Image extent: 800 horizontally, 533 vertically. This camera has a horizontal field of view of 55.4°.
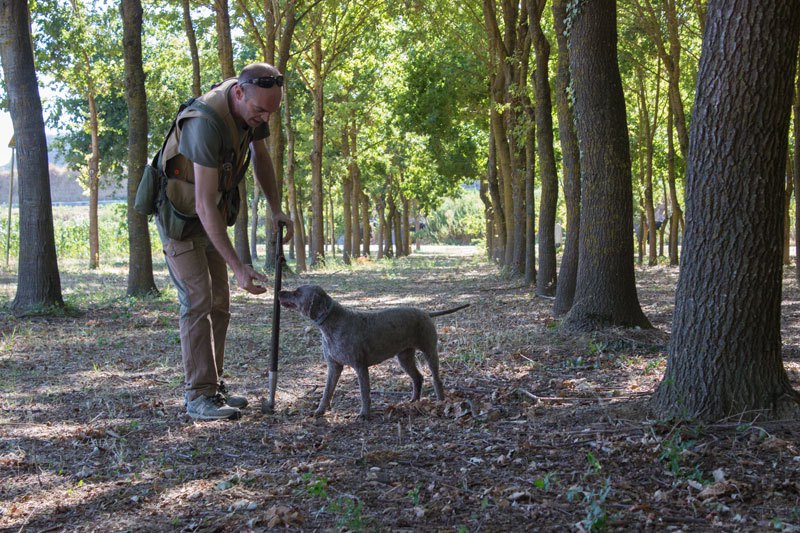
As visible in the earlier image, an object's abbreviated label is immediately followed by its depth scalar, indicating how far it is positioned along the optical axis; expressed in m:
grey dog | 5.66
